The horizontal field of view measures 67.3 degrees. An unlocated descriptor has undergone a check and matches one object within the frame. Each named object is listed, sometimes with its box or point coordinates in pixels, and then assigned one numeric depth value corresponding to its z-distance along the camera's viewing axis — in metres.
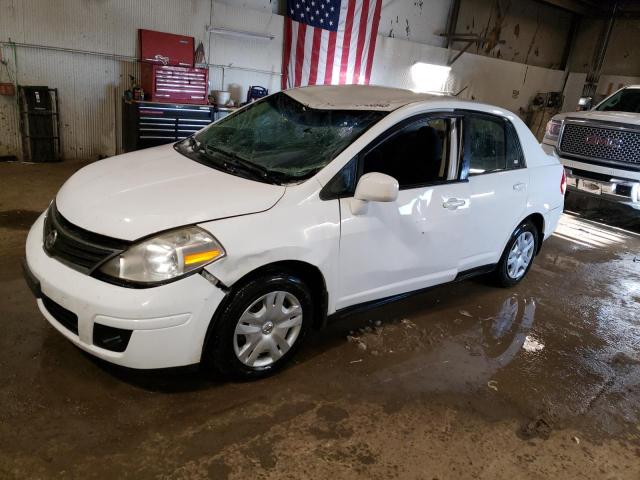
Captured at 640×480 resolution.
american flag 8.28
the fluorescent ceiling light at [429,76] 10.87
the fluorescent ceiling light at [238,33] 7.47
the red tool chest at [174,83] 6.64
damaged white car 2.11
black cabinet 6.63
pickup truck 6.20
